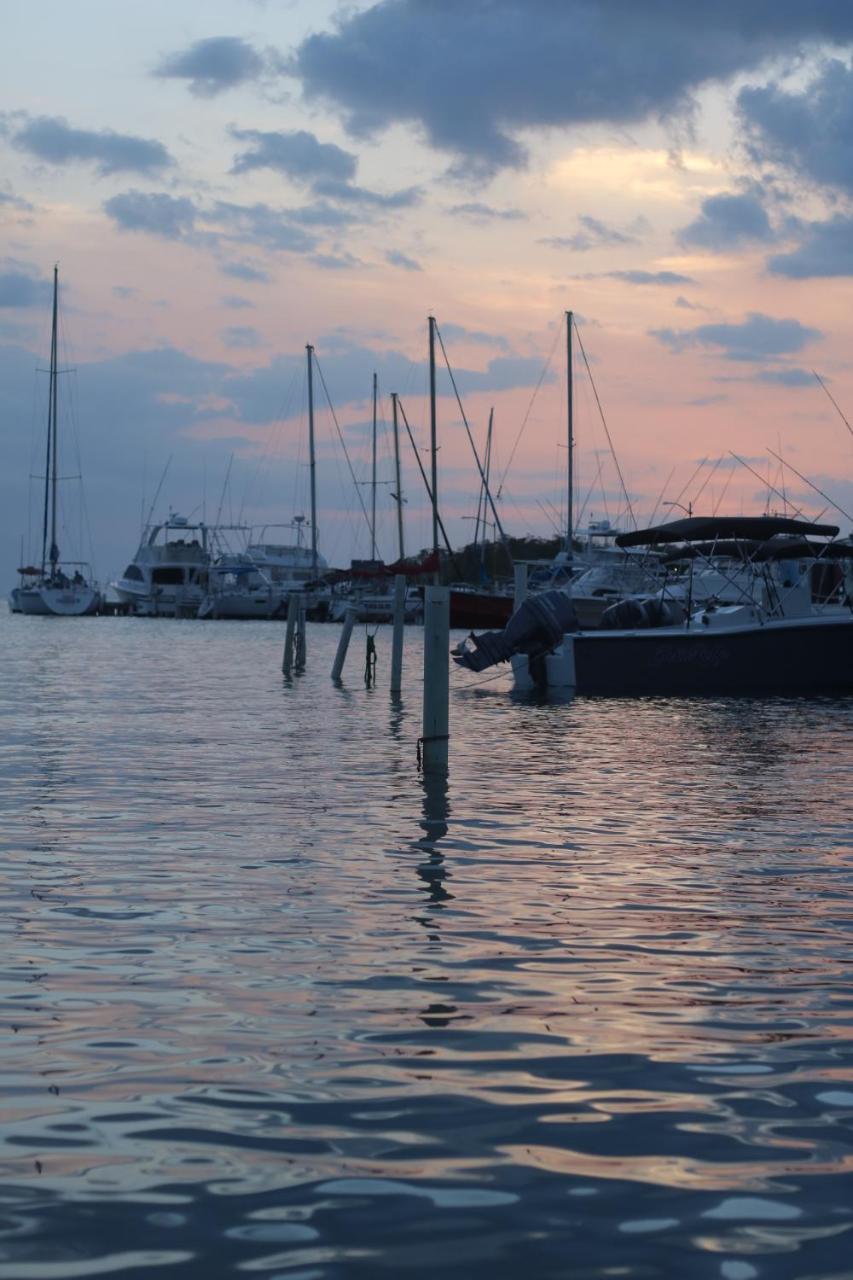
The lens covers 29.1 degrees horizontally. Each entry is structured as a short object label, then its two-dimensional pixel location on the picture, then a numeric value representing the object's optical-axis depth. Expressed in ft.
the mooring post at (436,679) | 56.95
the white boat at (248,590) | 362.74
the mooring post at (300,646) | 139.03
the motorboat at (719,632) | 98.43
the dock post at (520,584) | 128.67
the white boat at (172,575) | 382.83
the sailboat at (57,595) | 372.58
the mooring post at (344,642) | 115.55
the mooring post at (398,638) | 105.29
